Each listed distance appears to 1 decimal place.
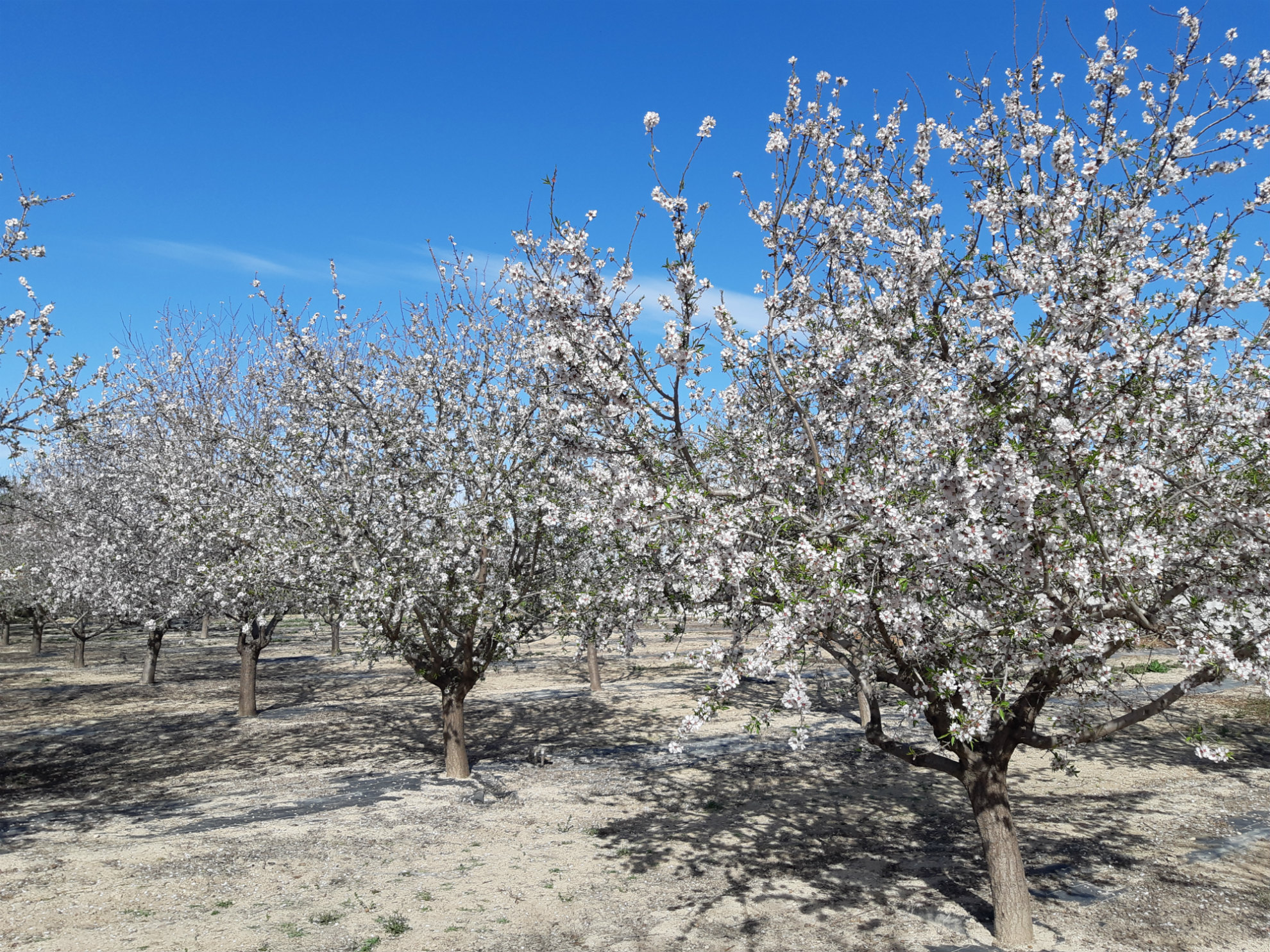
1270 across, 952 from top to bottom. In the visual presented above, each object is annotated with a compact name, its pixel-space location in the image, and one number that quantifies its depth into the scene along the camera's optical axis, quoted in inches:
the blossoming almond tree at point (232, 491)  530.0
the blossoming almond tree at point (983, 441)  216.4
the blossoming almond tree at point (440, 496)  482.3
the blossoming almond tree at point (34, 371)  411.8
